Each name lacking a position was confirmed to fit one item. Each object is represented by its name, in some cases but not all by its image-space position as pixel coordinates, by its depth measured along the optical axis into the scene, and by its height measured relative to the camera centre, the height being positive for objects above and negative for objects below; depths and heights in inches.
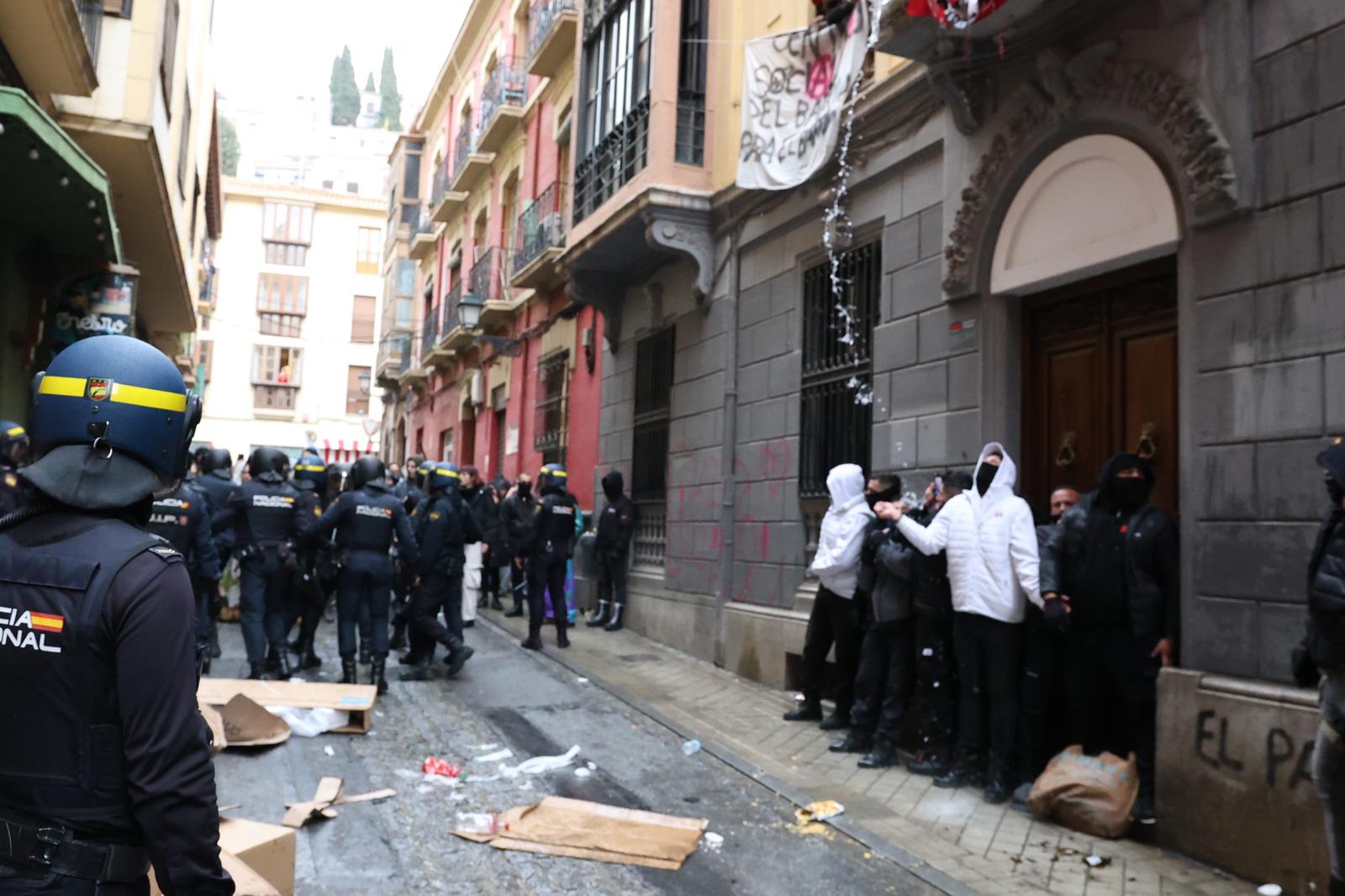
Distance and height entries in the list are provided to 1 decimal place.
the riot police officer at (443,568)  390.6 -21.7
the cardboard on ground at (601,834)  207.3 -63.4
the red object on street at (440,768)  263.7 -64.1
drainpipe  433.1 +34.7
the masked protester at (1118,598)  227.1 -13.7
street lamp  813.9 +153.3
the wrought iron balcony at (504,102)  824.9 +323.9
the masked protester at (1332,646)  151.2 -14.6
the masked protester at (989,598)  251.8 -16.0
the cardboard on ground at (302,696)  299.0 -54.2
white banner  354.6 +150.0
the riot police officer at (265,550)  371.2 -16.4
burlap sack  224.8 -55.0
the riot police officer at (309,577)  393.4 -27.2
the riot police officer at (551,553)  444.1 -16.4
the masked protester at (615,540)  524.1 -11.5
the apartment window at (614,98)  505.7 +210.6
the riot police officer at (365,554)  354.9 -15.9
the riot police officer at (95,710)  80.4 -16.5
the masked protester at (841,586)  307.9 -17.8
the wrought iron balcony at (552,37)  656.4 +301.1
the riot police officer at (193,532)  335.0 -10.4
